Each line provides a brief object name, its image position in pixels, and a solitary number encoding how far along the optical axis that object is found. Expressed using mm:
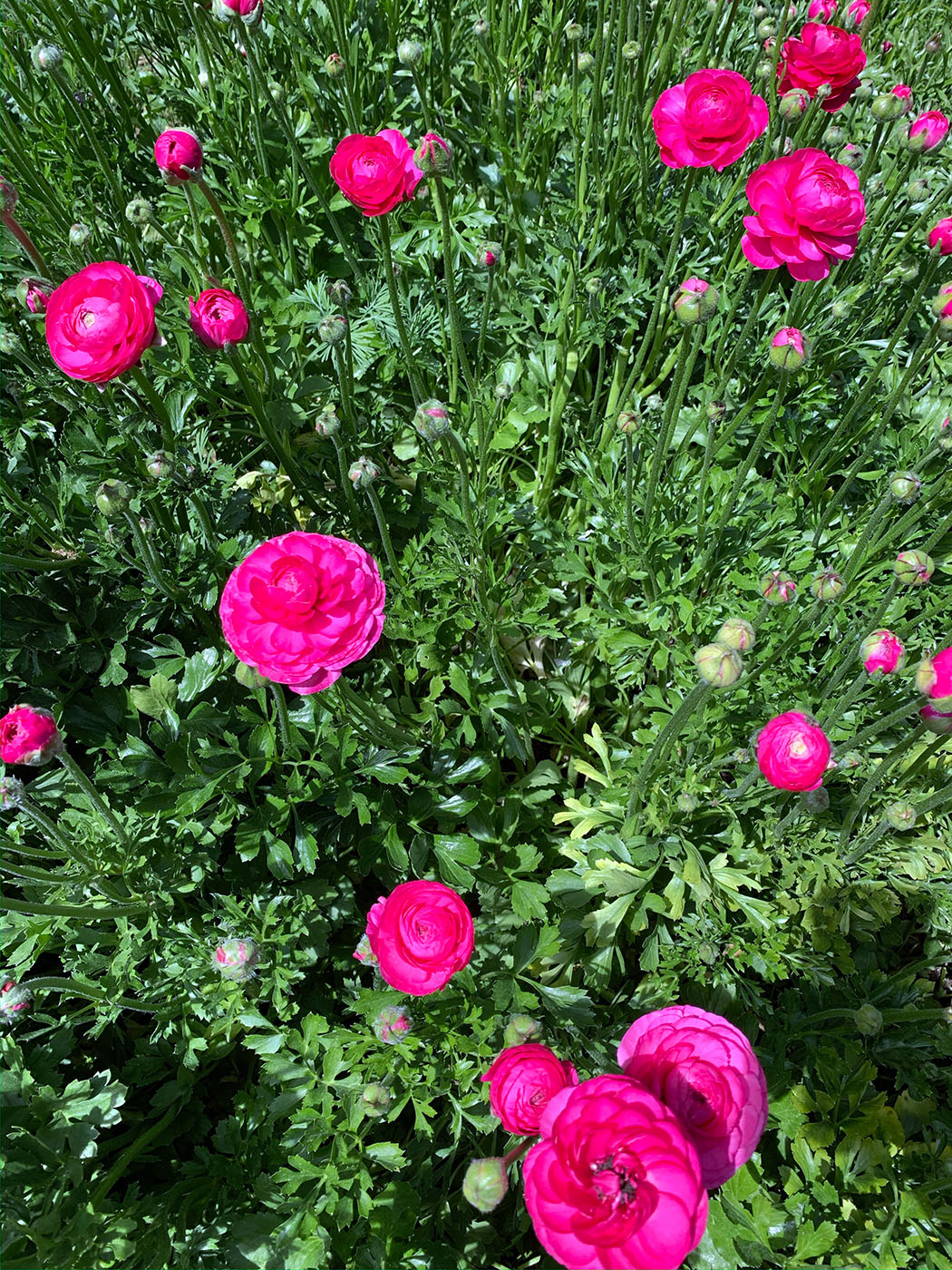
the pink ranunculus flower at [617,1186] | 377
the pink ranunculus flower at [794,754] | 535
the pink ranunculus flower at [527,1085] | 451
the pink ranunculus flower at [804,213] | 588
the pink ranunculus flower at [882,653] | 563
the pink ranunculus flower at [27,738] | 530
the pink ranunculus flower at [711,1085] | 409
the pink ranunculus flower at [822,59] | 655
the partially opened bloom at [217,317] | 615
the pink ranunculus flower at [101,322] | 560
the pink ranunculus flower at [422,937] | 502
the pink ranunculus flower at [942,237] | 658
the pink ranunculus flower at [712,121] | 635
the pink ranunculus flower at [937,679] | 524
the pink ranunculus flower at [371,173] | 639
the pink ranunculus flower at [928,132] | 633
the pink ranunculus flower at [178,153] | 621
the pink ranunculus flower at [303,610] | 496
